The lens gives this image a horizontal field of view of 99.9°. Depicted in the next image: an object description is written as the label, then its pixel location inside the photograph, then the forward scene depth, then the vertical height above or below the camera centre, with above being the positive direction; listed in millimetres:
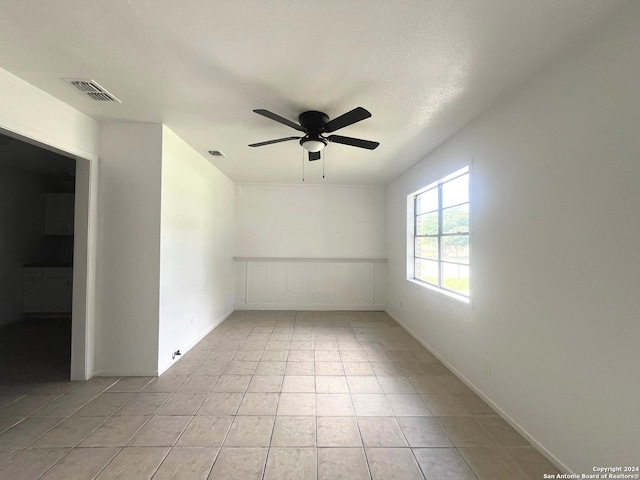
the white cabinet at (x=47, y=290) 4605 -882
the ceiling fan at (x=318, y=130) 2162 +951
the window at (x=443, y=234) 2913 +128
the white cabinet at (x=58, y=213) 5004 +482
